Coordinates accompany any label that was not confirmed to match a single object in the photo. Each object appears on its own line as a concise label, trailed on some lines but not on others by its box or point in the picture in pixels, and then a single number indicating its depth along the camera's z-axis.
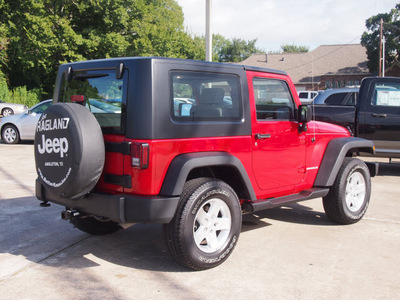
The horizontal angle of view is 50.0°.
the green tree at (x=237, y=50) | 84.50
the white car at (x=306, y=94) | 32.93
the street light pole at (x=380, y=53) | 39.94
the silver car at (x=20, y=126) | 14.05
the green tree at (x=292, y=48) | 97.89
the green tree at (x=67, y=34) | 26.45
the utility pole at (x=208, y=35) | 11.76
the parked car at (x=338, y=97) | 10.14
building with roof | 50.62
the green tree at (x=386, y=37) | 45.34
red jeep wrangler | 3.57
